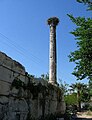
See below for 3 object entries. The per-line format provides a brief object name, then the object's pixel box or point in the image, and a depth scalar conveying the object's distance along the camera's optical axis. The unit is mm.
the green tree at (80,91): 21707
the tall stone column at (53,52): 10519
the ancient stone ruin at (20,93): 3652
